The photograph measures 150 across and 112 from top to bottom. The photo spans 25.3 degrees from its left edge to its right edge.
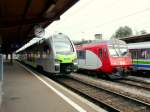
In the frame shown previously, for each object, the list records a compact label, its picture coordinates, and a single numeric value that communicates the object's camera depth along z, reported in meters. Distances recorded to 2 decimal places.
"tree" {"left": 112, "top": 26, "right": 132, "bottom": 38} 109.50
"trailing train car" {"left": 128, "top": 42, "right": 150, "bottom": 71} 24.95
